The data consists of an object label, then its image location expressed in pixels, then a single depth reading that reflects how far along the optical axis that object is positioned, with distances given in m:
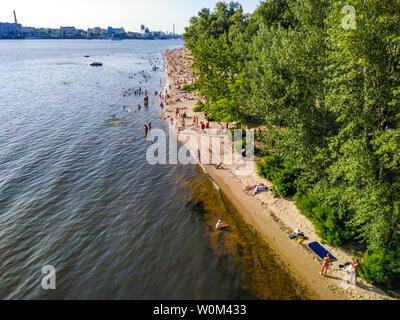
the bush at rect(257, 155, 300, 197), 23.50
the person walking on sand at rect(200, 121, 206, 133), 40.74
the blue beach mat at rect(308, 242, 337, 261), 17.50
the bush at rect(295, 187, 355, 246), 17.80
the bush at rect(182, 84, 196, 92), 50.46
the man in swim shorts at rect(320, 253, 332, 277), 16.17
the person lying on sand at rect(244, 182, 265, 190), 25.89
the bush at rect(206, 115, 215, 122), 43.58
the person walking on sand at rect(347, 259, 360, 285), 15.33
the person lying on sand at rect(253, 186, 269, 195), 25.08
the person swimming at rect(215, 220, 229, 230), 21.55
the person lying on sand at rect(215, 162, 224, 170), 30.39
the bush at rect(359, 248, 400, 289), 14.59
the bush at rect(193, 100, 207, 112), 49.78
